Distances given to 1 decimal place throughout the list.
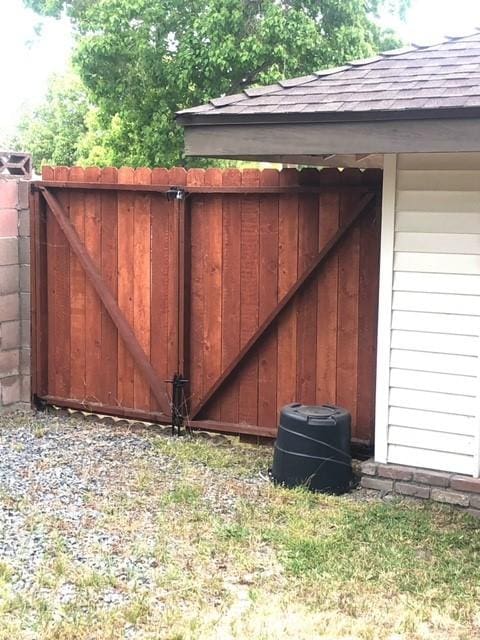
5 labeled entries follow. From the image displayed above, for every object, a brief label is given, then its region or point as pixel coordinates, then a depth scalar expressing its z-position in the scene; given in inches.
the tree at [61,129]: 1094.4
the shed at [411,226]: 188.1
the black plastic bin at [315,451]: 210.2
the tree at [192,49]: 558.3
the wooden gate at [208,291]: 237.8
